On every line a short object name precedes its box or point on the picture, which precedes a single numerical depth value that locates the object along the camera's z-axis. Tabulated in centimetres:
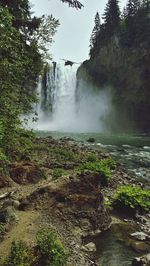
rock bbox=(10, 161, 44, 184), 899
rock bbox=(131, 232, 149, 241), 663
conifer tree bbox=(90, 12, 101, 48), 5825
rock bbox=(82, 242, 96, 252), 594
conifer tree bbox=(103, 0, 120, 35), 5166
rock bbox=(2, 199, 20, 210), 662
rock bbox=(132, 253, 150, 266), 536
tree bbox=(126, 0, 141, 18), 4948
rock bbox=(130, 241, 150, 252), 615
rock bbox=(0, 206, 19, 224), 602
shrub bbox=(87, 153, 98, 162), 1286
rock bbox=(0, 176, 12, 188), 818
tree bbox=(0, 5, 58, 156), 557
